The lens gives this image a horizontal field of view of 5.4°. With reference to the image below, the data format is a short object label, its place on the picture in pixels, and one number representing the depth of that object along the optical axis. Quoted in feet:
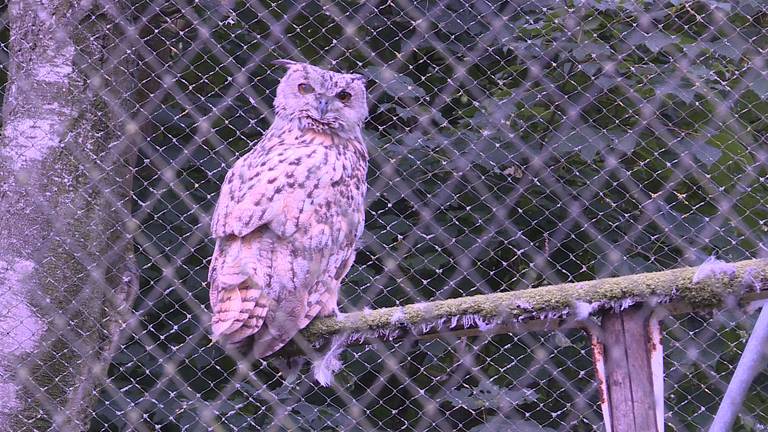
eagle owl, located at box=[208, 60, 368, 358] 49.00
